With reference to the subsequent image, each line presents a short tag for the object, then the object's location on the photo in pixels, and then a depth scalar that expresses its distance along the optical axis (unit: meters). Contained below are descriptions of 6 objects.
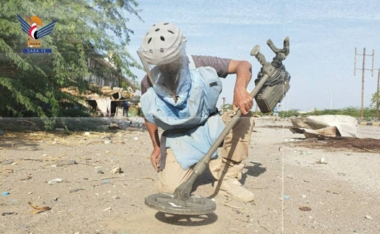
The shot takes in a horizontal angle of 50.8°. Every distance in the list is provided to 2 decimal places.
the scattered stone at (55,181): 3.51
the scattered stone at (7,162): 4.41
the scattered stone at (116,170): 3.94
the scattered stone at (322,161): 5.22
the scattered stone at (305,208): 2.83
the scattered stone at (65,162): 4.44
